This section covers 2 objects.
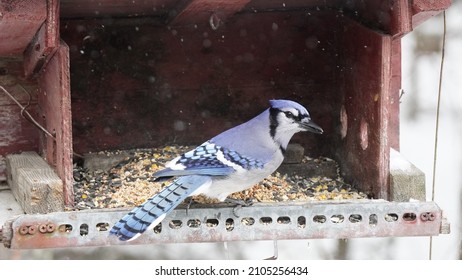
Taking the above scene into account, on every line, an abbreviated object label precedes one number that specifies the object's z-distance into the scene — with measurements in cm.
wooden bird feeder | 761
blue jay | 727
